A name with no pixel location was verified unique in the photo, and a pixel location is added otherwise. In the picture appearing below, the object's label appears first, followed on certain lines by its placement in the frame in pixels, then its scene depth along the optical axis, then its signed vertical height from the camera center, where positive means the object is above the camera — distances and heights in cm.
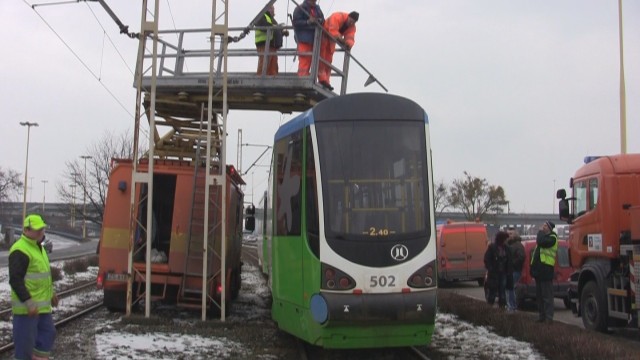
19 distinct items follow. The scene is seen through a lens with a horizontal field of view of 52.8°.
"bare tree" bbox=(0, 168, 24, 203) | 8625 +601
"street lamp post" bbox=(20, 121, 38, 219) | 6221 +1009
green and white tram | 775 +8
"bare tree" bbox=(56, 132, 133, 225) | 4497 +376
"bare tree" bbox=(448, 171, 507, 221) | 5822 +333
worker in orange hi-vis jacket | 1240 +379
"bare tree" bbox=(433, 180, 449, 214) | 6464 +368
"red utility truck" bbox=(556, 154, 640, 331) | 1080 -12
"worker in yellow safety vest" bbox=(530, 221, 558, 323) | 1166 -64
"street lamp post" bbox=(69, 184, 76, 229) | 5716 +253
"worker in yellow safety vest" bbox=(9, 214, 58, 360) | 634 -64
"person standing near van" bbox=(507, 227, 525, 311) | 1393 -55
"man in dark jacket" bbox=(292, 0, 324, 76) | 1205 +380
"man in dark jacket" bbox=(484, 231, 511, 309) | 1417 -73
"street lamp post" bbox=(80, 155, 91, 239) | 4847 +259
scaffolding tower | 1122 +265
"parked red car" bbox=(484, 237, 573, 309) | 1550 -112
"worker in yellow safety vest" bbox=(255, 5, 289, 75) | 1245 +368
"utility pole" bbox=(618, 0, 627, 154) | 2200 +469
